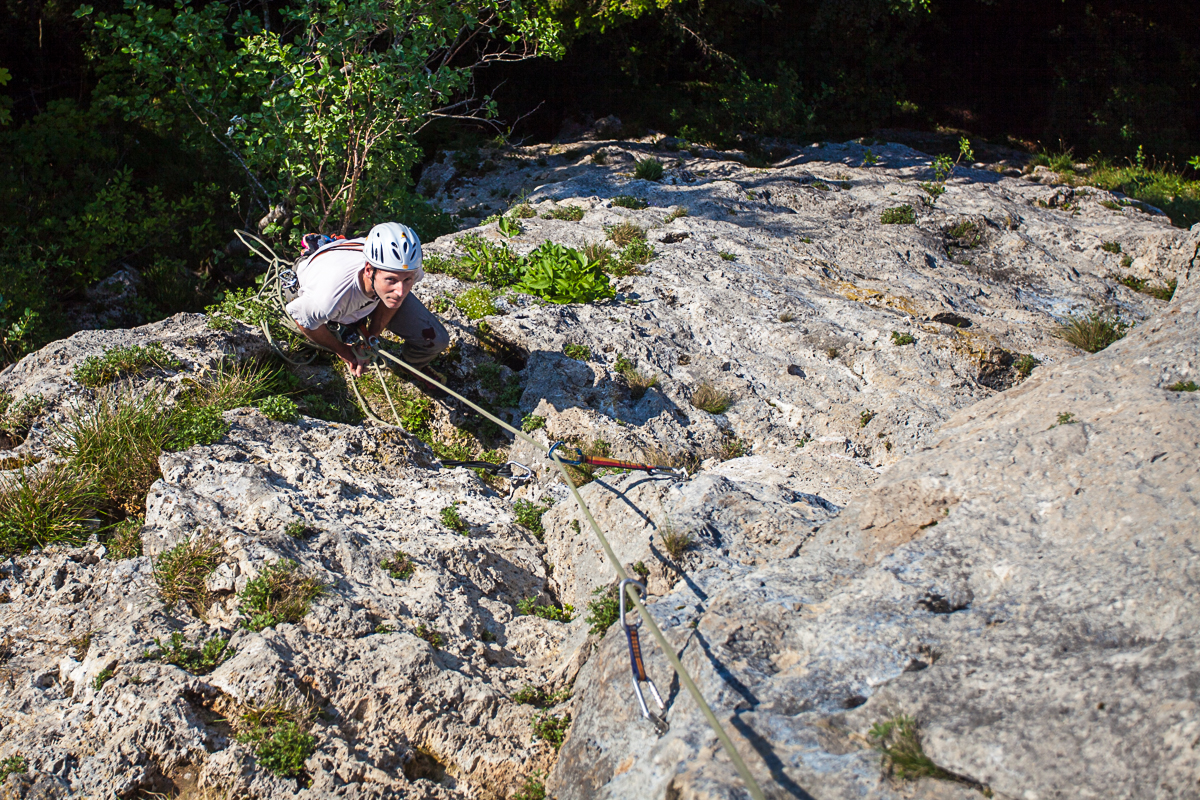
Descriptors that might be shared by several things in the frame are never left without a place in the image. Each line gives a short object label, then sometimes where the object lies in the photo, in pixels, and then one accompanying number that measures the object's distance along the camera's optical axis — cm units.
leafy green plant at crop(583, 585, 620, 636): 376
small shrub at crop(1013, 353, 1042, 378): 616
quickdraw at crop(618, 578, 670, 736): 292
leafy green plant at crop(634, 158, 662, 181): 994
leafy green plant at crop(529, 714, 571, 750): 338
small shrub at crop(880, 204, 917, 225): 877
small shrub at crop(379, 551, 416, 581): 420
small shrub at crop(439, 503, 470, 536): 467
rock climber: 500
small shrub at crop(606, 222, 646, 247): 797
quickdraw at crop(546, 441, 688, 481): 478
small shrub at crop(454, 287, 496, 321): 650
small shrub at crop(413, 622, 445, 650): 385
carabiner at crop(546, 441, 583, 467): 490
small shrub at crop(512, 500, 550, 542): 488
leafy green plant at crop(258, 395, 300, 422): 515
